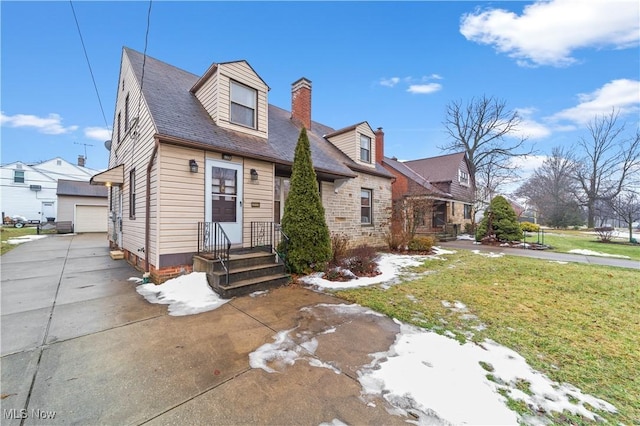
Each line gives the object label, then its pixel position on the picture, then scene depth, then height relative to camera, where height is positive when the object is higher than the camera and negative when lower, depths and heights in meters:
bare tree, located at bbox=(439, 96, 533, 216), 21.45 +7.14
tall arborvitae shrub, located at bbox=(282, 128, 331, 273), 6.24 -0.12
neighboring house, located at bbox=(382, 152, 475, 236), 17.84 +2.27
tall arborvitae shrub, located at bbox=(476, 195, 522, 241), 13.35 -0.42
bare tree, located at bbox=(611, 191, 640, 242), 15.34 +0.66
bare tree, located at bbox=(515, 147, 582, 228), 29.00 +3.26
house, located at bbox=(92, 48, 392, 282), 5.58 +1.38
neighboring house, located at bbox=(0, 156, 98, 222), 25.91 +2.76
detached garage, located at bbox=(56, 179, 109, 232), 19.21 +0.67
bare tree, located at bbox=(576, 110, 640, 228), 23.95 +5.72
